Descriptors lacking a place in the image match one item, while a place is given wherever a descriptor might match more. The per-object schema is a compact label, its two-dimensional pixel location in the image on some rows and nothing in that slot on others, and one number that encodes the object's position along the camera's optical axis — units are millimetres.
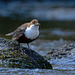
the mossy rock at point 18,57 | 11359
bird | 12008
